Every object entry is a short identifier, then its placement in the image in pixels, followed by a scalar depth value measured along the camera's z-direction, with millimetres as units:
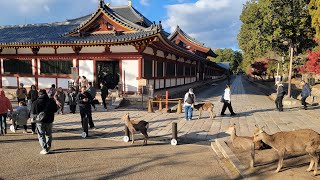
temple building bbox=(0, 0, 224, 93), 17156
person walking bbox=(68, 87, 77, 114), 13219
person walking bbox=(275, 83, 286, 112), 13812
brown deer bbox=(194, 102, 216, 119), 11961
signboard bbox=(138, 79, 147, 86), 16812
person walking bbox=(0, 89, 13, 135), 8992
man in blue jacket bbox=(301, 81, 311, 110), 14389
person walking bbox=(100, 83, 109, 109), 14438
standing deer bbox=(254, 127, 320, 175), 5484
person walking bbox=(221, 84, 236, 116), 12617
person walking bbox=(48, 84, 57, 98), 13048
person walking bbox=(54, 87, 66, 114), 12791
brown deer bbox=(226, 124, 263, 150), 7184
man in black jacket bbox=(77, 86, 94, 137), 9078
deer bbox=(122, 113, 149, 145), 8192
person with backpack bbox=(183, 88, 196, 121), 11656
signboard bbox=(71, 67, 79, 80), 16531
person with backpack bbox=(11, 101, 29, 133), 9477
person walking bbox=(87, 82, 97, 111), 10720
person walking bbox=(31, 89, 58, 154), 7145
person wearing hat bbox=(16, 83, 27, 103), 13203
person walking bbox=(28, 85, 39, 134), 9539
